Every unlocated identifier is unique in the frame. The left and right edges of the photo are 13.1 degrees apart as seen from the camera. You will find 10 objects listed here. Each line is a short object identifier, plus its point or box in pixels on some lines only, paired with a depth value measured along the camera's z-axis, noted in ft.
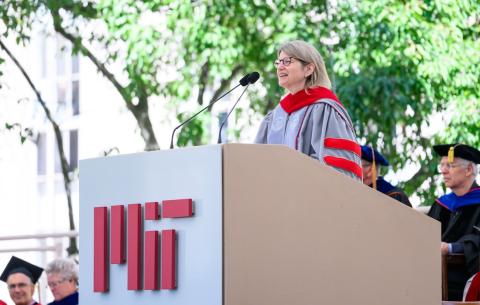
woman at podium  25.80
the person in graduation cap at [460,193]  38.16
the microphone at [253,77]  24.12
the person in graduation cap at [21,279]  45.32
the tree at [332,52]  57.75
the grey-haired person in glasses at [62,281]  44.18
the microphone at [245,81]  23.71
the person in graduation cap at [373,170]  41.26
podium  19.63
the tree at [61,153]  68.75
